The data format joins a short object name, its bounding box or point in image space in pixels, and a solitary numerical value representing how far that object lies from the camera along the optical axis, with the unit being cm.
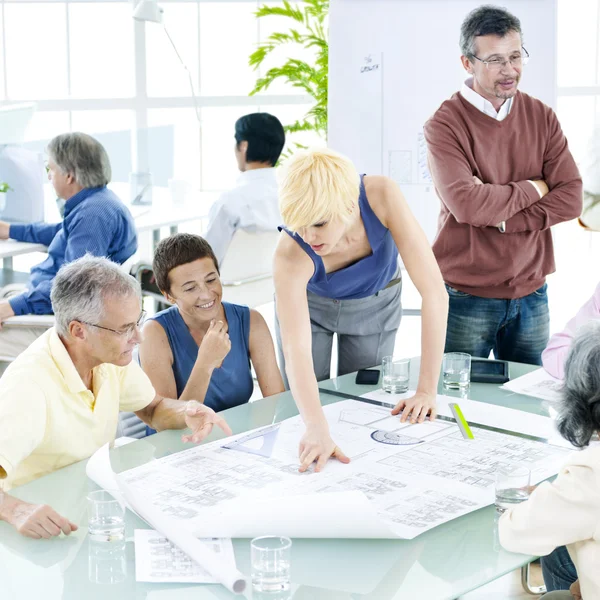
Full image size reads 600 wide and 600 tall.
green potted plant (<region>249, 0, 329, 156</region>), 570
